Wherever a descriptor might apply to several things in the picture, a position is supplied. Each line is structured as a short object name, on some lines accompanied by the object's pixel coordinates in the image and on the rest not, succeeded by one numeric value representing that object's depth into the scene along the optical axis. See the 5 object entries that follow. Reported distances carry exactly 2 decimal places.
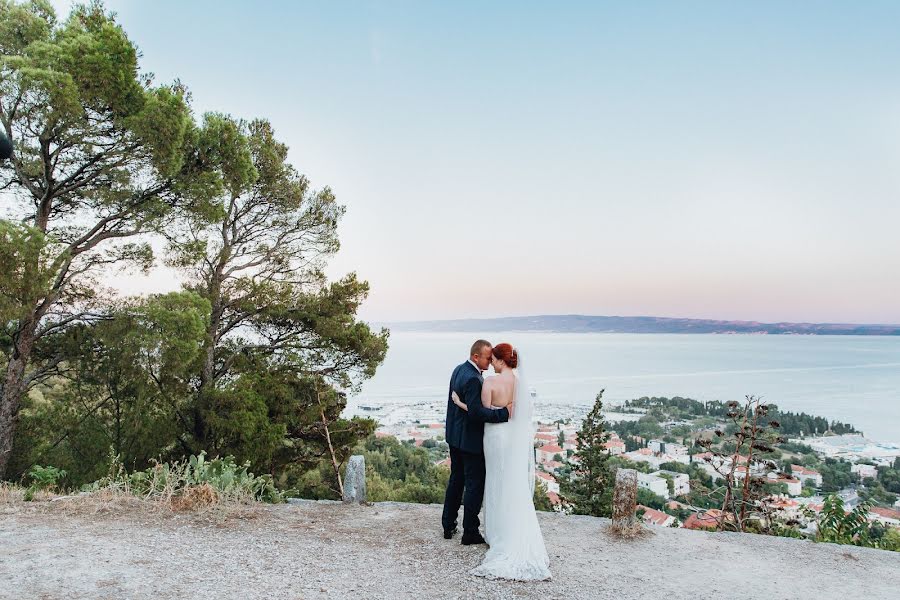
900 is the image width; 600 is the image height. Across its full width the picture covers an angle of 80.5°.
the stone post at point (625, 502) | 5.72
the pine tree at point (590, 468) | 13.05
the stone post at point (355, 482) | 6.85
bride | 4.52
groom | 4.65
